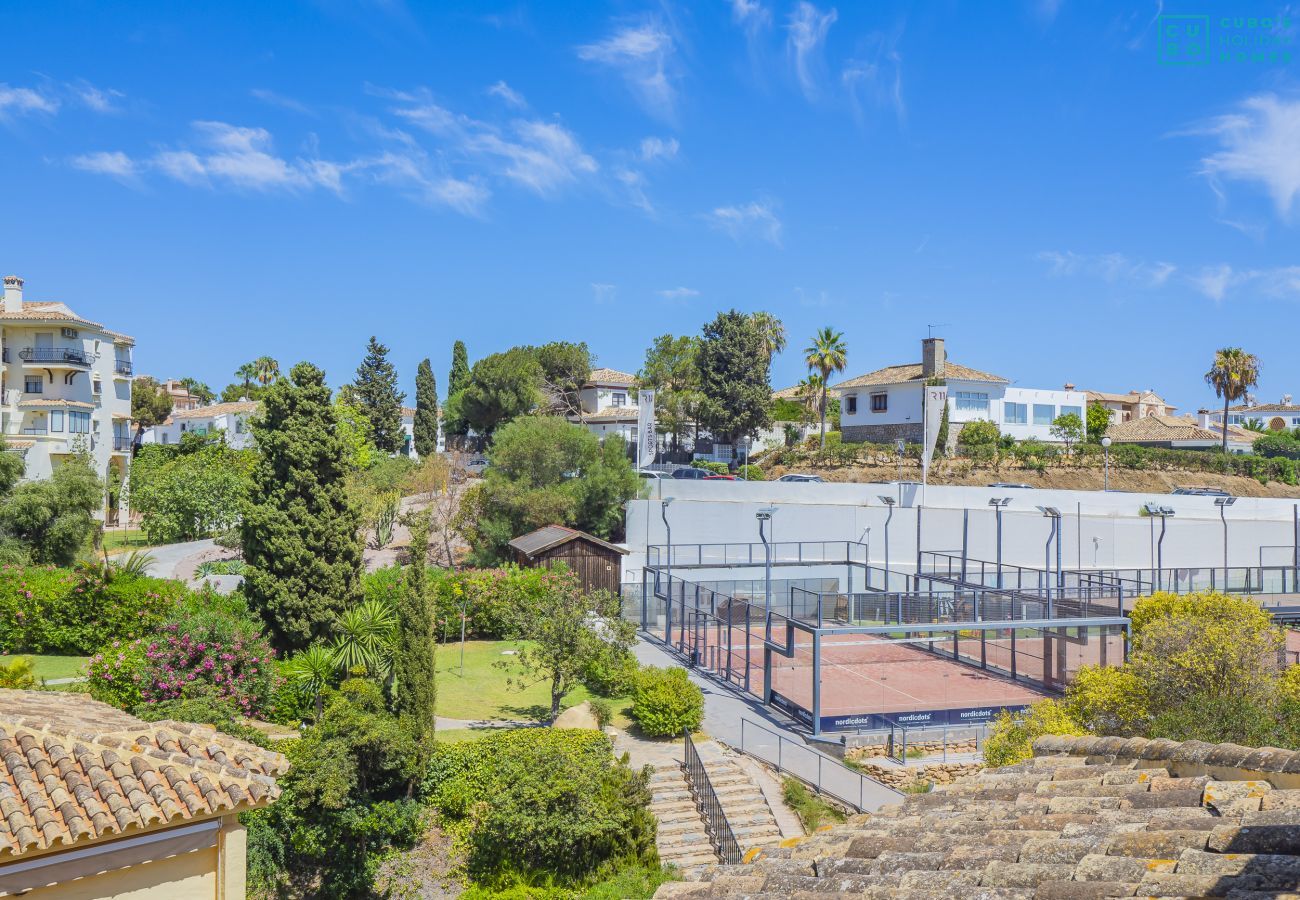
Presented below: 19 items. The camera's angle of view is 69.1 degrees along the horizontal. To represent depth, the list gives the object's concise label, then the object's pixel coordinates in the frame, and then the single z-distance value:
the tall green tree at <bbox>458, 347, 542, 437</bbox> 67.88
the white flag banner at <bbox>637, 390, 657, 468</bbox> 43.06
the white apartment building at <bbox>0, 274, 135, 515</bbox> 50.09
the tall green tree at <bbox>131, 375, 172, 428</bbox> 77.81
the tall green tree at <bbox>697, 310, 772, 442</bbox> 63.53
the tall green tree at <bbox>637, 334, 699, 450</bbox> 65.94
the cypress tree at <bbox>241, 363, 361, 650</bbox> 24.55
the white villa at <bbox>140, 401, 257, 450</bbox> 73.94
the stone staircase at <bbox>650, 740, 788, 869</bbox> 17.27
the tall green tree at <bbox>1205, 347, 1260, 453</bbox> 60.94
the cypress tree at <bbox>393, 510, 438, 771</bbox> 18.80
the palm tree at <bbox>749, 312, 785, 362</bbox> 71.62
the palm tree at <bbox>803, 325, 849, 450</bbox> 66.94
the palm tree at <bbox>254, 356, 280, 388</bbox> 89.19
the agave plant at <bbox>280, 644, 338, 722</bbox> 21.12
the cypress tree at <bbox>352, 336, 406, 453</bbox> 75.56
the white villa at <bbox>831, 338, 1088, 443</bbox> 62.28
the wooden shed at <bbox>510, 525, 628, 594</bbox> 35.97
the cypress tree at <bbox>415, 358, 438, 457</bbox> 76.31
